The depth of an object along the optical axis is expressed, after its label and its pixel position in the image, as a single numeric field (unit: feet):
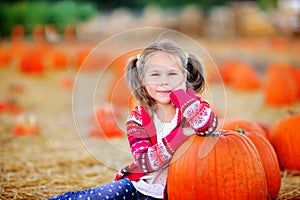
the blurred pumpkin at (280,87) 22.48
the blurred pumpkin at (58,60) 35.58
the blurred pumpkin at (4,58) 35.40
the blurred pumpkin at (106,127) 18.01
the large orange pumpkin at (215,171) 9.18
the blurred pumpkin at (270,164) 10.91
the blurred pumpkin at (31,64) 33.53
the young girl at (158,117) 9.21
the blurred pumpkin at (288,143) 13.67
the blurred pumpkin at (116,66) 30.98
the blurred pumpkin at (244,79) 29.25
